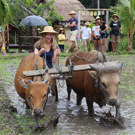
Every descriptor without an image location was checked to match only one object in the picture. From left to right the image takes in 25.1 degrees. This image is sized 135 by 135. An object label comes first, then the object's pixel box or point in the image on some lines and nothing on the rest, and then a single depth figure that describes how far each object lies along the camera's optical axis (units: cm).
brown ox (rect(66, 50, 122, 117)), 565
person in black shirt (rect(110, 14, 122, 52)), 1905
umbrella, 2026
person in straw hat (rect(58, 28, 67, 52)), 1953
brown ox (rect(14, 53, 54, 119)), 522
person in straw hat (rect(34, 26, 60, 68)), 764
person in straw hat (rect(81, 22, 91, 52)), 1911
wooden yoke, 623
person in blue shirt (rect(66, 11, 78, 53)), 1738
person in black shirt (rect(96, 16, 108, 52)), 1745
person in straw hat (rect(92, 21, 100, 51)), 1755
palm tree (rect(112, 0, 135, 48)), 1945
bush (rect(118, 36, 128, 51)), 2211
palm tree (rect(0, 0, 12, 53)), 1697
